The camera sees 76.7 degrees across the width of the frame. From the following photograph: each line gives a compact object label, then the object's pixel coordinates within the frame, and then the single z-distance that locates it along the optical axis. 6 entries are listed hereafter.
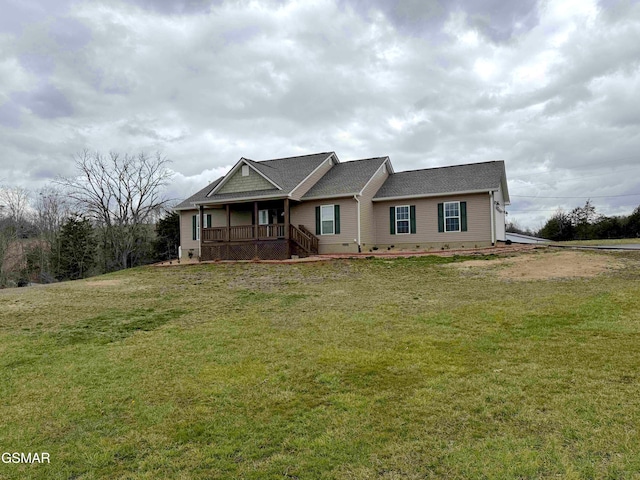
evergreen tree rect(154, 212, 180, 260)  33.88
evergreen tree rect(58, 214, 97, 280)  32.53
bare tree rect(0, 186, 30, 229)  34.19
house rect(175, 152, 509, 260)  19.22
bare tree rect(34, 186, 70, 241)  35.91
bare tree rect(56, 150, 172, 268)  32.69
